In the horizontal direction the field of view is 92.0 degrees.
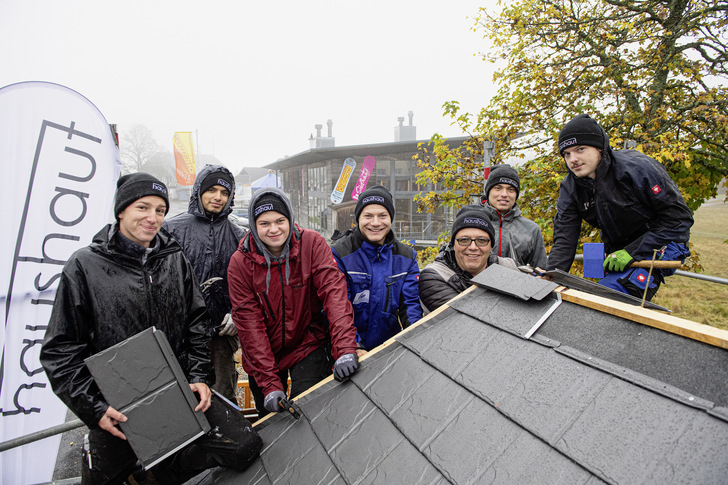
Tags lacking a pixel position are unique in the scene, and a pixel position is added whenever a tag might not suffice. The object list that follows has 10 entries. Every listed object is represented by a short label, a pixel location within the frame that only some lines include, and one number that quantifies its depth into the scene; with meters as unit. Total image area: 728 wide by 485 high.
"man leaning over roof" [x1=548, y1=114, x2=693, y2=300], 2.21
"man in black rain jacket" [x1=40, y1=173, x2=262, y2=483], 1.77
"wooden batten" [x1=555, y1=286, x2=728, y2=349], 1.08
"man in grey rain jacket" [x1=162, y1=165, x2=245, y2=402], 2.96
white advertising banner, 3.02
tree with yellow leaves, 5.26
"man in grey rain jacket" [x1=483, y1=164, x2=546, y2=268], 3.25
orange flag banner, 19.59
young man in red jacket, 2.34
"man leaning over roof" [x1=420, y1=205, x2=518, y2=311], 2.42
